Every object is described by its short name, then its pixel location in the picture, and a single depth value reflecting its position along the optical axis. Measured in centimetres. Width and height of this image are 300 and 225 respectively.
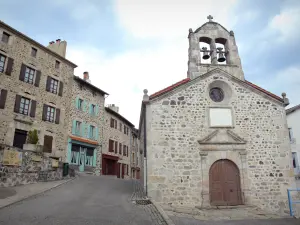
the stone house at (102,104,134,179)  2412
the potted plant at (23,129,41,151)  1305
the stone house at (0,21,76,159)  1631
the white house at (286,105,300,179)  2250
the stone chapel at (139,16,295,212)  1009
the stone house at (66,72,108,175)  2055
